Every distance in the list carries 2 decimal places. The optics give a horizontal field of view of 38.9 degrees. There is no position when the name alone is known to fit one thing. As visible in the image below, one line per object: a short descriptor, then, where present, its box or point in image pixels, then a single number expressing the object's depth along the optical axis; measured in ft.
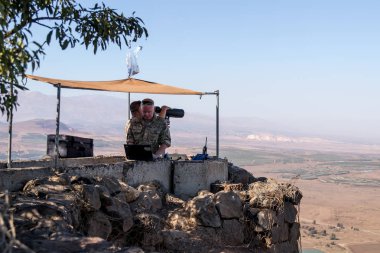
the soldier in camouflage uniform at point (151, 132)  36.50
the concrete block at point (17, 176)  25.46
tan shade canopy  35.62
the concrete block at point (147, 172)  33.88
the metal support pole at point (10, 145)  32.14
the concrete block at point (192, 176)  37.17
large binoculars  39.40
